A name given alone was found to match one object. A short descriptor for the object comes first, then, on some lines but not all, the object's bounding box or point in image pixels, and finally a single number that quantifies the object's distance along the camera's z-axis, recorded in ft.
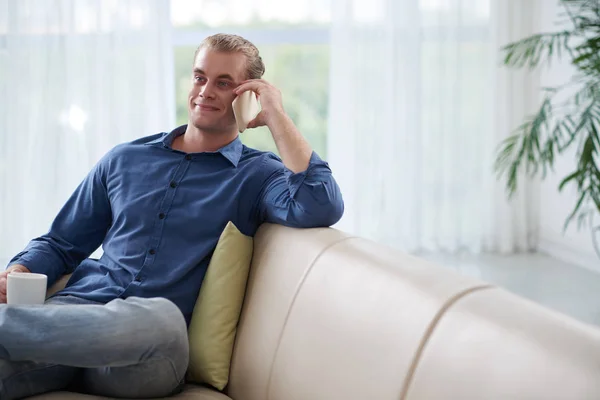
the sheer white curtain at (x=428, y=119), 16.78
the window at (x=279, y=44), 16.33
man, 5.97
